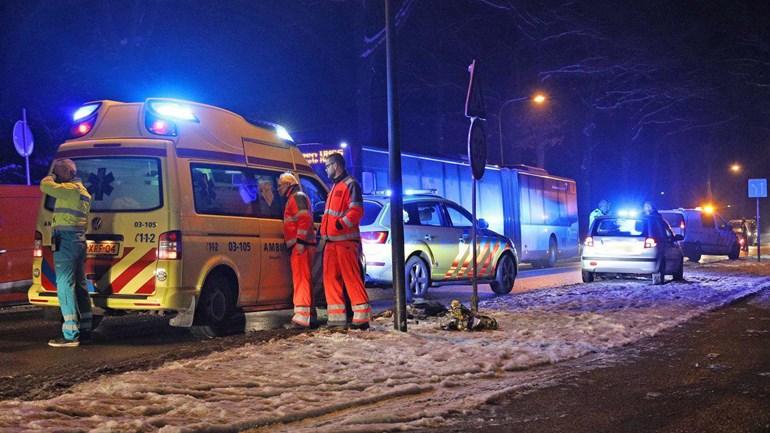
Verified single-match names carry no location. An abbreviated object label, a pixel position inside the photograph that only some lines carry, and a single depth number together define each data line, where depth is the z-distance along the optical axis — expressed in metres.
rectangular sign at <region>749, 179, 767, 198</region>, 23.77
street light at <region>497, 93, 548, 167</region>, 32.64
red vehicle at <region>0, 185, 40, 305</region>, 11.15
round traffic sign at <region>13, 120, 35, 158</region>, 16.48
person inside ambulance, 9.20
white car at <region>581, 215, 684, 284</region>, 15.82
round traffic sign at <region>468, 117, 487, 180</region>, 9.63
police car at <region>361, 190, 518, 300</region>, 12.04
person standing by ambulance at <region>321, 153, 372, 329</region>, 8.67
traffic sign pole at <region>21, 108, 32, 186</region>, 16.58
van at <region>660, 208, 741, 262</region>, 25.41
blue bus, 19.27
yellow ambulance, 7.84
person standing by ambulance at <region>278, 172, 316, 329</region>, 8.93
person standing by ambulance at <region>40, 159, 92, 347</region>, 7.61
